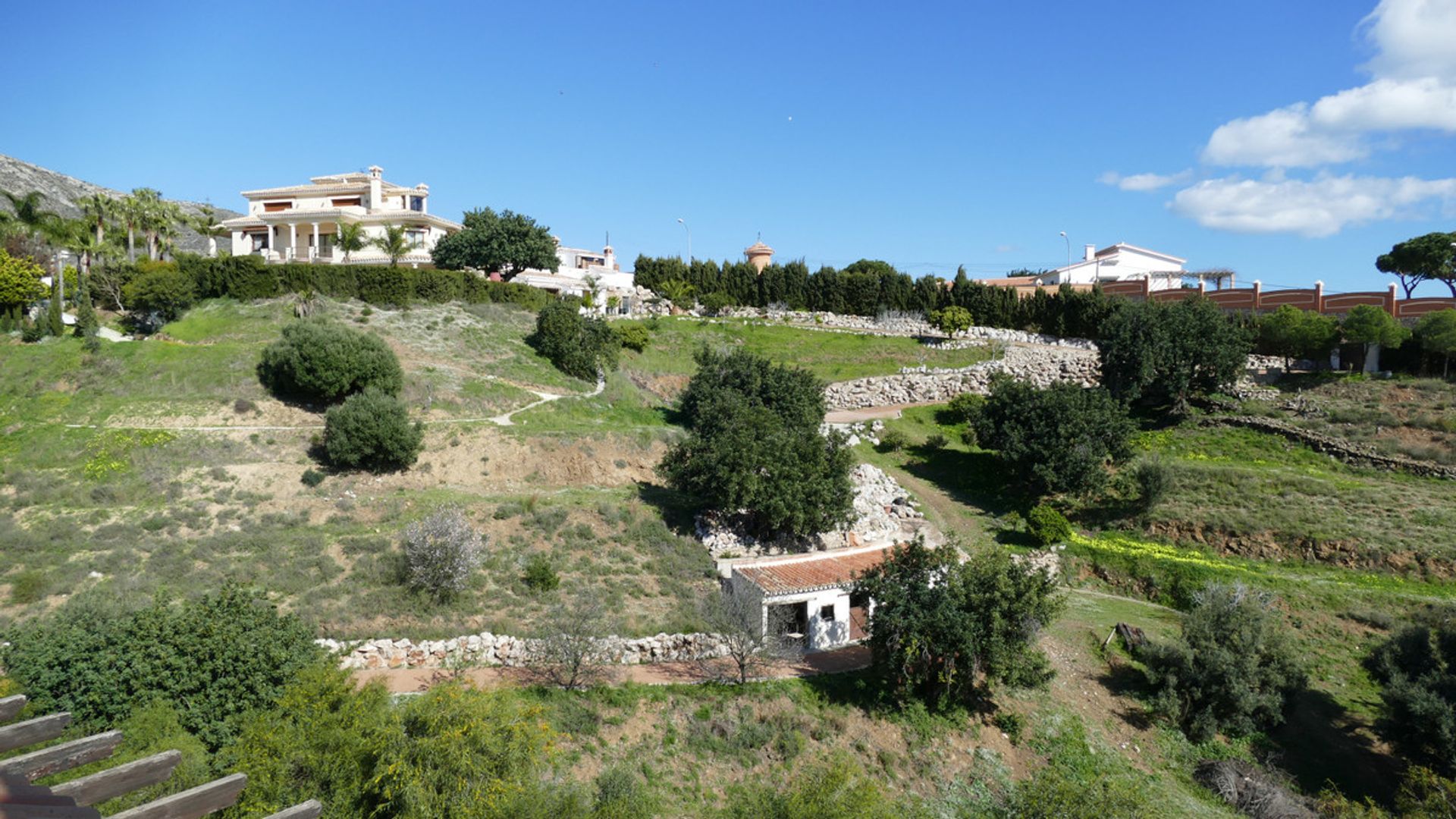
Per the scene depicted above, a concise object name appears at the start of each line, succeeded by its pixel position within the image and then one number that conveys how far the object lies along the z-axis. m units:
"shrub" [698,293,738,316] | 60.97
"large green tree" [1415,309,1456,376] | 39.09
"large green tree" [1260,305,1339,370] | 43.38
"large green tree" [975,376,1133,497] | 31.30
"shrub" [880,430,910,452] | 38.56
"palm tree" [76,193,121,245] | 47.50
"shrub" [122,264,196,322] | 38.97
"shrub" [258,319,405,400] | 32.78
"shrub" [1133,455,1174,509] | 30.38
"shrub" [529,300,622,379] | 43.47
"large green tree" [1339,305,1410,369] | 41.19
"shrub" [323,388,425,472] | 29.09
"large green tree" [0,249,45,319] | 37.78
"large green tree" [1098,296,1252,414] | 39.62
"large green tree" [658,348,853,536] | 26.62
